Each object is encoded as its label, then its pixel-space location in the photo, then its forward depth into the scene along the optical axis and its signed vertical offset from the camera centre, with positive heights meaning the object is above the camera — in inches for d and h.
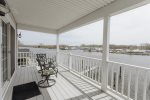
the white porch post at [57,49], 209.0 -2.2
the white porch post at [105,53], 86.7 -5.1
